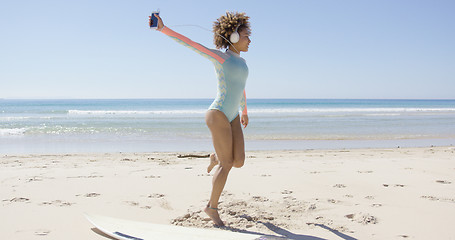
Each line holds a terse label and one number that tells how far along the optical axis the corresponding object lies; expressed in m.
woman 2.89
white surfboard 2.63
